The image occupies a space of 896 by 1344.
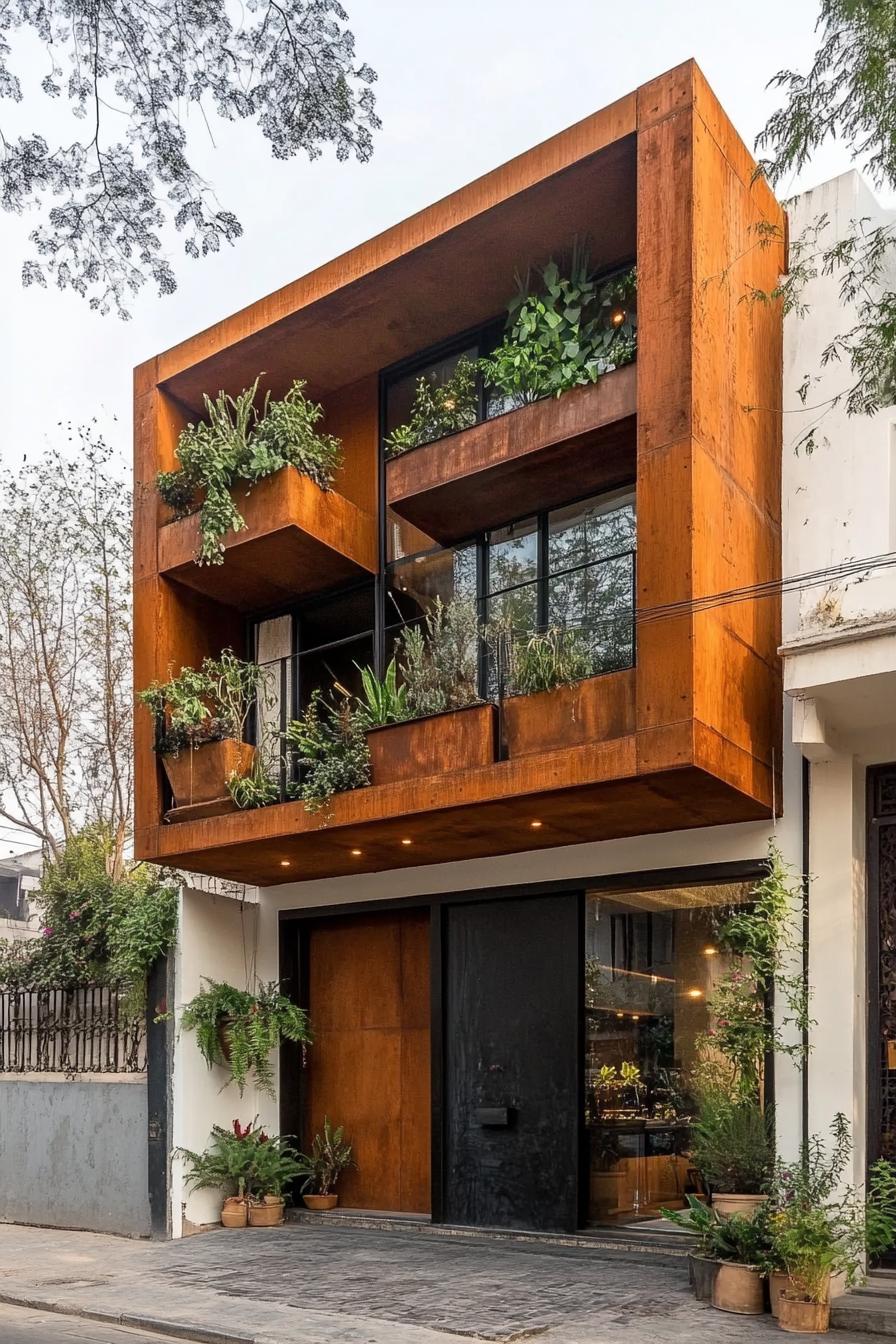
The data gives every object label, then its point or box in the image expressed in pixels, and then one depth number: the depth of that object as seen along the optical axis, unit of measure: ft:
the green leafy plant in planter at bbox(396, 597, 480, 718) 42.65
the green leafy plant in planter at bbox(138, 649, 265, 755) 47.19
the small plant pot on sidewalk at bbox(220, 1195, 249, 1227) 48.14
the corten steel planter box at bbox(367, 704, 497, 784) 40.06
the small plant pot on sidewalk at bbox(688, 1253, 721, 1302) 34.04
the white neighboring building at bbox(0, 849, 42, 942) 130.52
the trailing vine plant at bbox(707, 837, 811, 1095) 36.94
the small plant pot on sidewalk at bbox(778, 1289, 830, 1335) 31.65
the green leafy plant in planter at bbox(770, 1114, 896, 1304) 31.86
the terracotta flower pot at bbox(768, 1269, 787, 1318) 32.37
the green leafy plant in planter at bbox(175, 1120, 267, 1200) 48.34
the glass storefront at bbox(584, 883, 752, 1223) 40.73
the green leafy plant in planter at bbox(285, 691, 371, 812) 42.78
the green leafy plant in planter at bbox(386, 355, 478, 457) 46.57
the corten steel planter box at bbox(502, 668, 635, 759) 37.29
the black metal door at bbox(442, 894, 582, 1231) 42.83
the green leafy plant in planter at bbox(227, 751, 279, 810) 45.96
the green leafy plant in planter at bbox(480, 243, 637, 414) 40.98
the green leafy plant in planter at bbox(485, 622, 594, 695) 39.06
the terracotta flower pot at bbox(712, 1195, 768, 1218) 34.94
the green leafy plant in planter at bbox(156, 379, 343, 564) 46.65
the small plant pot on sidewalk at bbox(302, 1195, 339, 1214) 49.08
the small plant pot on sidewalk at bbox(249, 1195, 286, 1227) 48.14
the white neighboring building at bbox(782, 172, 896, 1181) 33.68
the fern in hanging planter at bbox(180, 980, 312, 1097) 49.06
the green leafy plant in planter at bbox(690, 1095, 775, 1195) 35.55
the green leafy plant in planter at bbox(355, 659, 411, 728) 43.42
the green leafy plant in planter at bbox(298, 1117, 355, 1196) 49.47
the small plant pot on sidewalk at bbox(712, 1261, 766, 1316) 33.27
